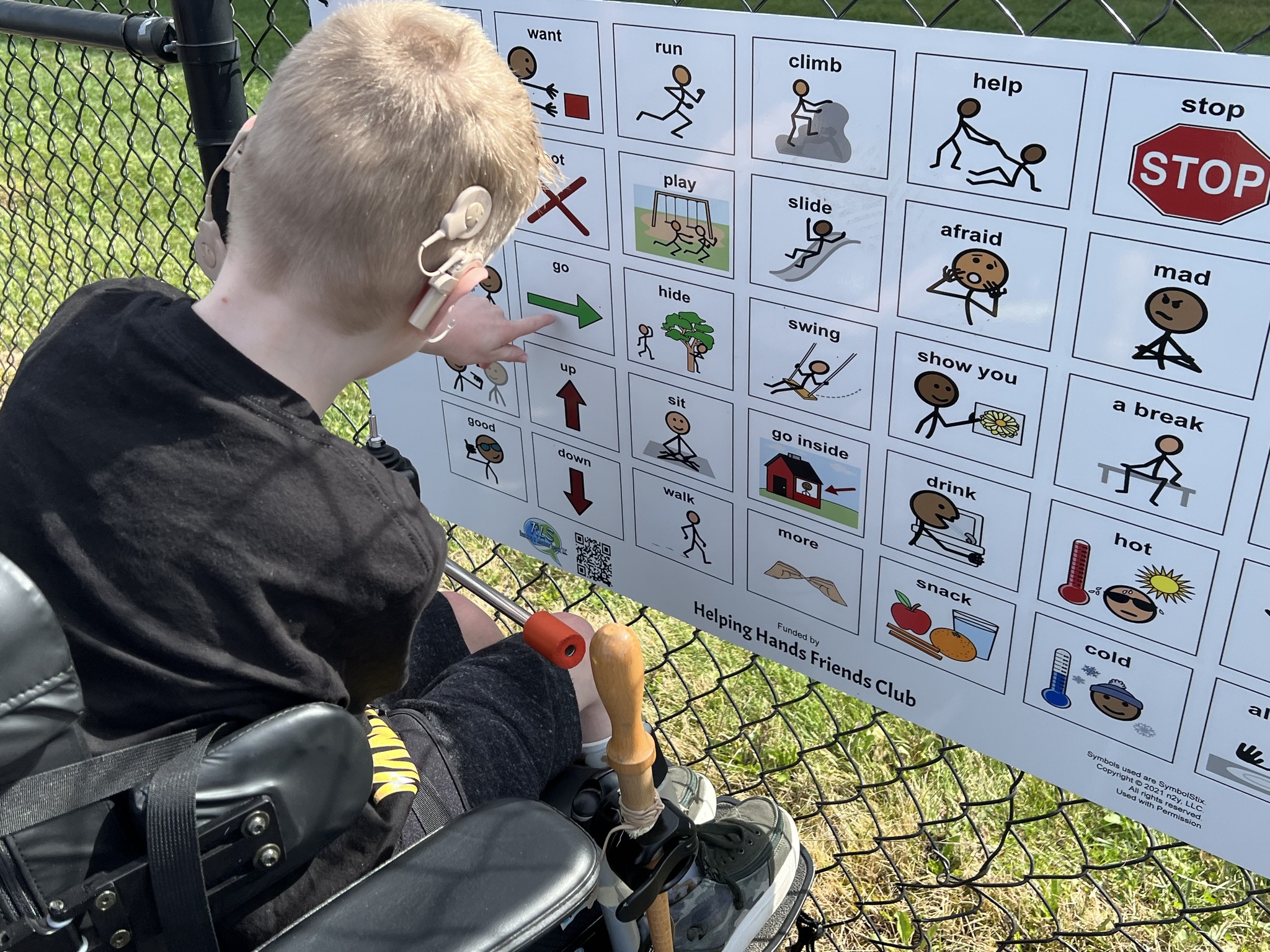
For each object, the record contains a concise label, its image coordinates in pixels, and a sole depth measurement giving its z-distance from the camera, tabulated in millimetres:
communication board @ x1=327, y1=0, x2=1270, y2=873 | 1114
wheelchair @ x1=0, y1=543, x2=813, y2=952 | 983
